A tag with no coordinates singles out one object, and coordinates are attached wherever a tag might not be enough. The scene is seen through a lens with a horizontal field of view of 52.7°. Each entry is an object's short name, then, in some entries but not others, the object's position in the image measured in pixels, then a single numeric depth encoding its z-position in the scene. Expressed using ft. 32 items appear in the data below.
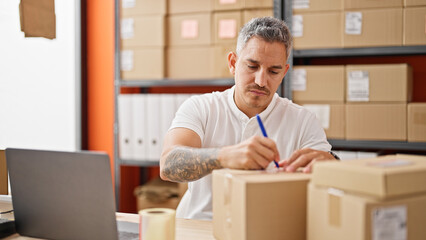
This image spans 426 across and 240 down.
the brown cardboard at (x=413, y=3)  7.00
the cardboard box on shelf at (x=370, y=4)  7.15
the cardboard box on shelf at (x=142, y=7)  8.54
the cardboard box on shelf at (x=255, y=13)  7.95
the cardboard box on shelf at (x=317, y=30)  7.52
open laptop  3.17
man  5.02
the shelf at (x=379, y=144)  7.17
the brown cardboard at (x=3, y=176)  4.58
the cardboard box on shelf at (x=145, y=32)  8.55
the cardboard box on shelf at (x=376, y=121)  7.20
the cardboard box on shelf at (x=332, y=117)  7.53
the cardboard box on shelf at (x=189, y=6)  8.26
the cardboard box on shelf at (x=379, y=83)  7.13
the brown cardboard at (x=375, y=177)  2.47
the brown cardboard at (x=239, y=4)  7.95
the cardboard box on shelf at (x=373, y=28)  7.20
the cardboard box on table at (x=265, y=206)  2.87
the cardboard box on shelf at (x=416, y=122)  7.05
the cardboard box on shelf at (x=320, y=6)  7.49
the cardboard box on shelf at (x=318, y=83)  7.48
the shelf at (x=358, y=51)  7.23
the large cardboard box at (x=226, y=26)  8.08
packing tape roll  3.01
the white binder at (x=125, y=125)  8.78
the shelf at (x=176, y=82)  8.39
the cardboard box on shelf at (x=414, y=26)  7.02
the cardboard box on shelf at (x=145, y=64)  8.64
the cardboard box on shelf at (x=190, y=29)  8.29
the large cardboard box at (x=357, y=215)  2.48
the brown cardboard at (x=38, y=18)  4.25
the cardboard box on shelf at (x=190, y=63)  8.38
